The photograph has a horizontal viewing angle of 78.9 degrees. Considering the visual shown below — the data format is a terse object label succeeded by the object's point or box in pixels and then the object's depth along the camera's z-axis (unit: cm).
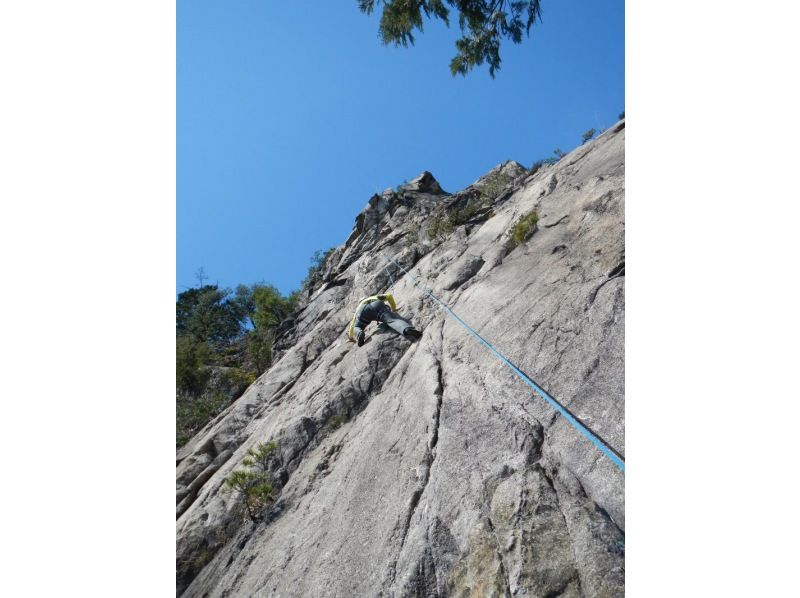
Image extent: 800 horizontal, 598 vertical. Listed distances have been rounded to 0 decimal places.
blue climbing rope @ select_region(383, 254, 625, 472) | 291
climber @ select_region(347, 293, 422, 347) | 827
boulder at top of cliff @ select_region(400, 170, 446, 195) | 1922
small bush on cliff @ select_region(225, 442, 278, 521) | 584
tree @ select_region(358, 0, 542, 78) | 582
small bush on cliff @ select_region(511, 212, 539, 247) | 792
